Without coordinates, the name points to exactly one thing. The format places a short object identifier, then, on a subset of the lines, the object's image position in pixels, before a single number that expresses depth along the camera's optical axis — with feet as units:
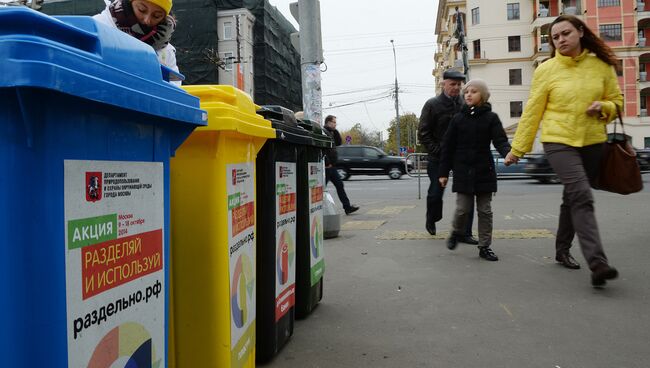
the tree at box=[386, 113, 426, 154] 303.07
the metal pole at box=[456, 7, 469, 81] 75.56
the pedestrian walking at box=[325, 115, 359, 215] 31.81
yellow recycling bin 7.27
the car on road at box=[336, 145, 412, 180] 88.58
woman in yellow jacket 13.58
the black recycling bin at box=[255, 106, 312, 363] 9.40
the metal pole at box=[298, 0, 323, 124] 25.39
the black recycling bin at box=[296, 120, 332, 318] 11.75
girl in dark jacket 17.44
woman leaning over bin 9.55
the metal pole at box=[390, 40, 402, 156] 214.14
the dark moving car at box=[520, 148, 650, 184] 64.28
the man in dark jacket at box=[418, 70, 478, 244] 20.90
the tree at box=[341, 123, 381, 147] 331.90
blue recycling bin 4.14
